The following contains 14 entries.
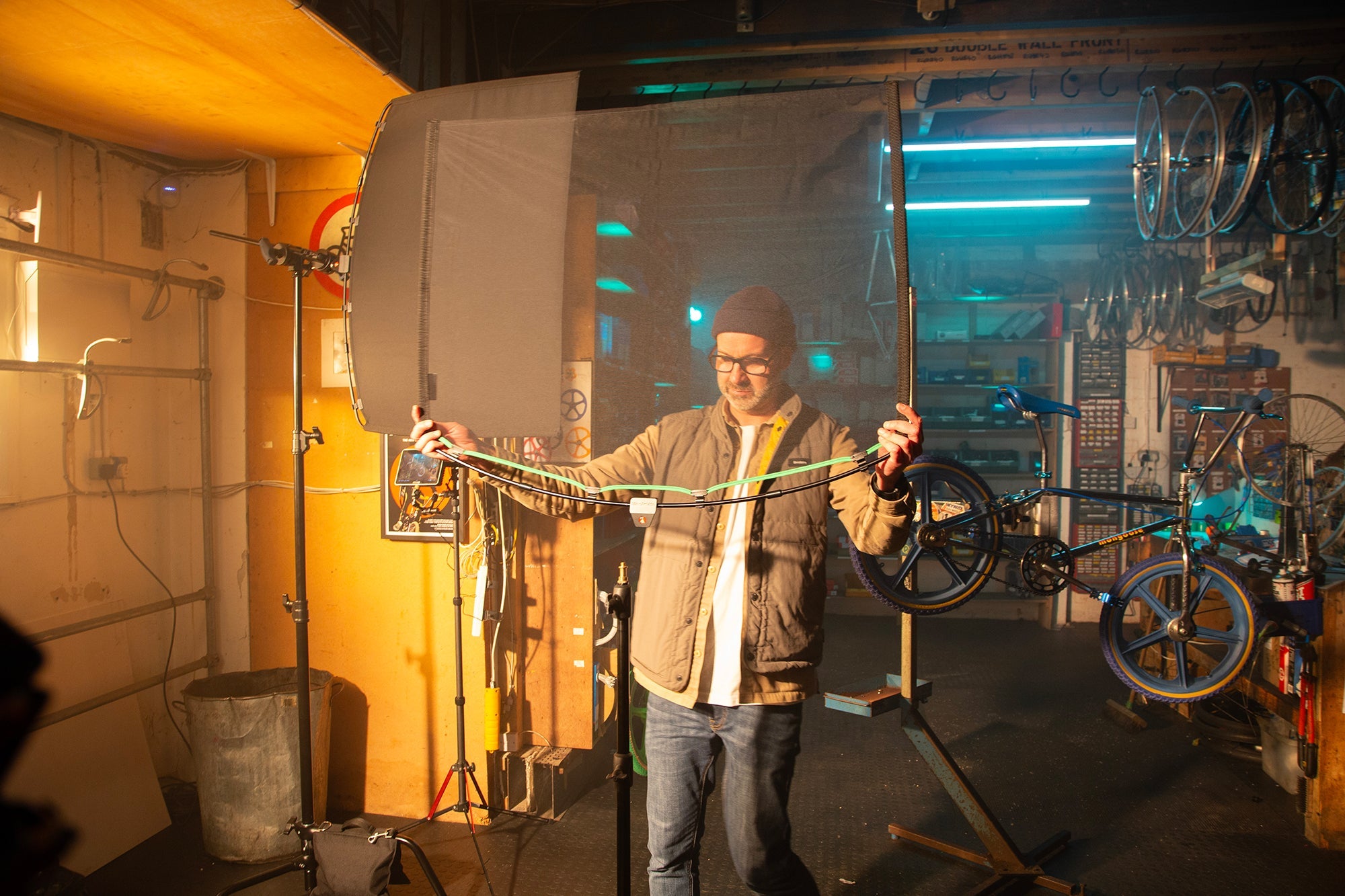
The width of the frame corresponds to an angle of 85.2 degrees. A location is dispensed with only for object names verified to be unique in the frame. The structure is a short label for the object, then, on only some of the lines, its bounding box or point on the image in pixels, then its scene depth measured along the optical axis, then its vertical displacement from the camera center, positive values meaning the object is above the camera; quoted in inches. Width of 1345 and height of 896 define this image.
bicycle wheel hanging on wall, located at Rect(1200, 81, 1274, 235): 125.9 +51.6
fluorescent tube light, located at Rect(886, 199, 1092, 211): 211.9 +66.5
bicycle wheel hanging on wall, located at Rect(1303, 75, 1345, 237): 127.4 +55.0
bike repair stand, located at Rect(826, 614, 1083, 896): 94.7 -47.5
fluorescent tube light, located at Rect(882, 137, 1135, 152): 161.3 +64.0
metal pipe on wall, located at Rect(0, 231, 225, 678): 115.2 +2.1
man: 63.1 -20.1
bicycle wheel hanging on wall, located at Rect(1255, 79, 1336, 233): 126.1 +49.9
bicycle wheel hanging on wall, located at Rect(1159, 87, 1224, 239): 133.4 +52.0
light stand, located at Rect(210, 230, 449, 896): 89.7 -24.4
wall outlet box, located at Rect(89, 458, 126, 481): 111.8 -6.9
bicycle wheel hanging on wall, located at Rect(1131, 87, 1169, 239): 139.6 +54.7
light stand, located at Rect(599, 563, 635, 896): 61.1 -27.0
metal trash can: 101.3 -48.3
